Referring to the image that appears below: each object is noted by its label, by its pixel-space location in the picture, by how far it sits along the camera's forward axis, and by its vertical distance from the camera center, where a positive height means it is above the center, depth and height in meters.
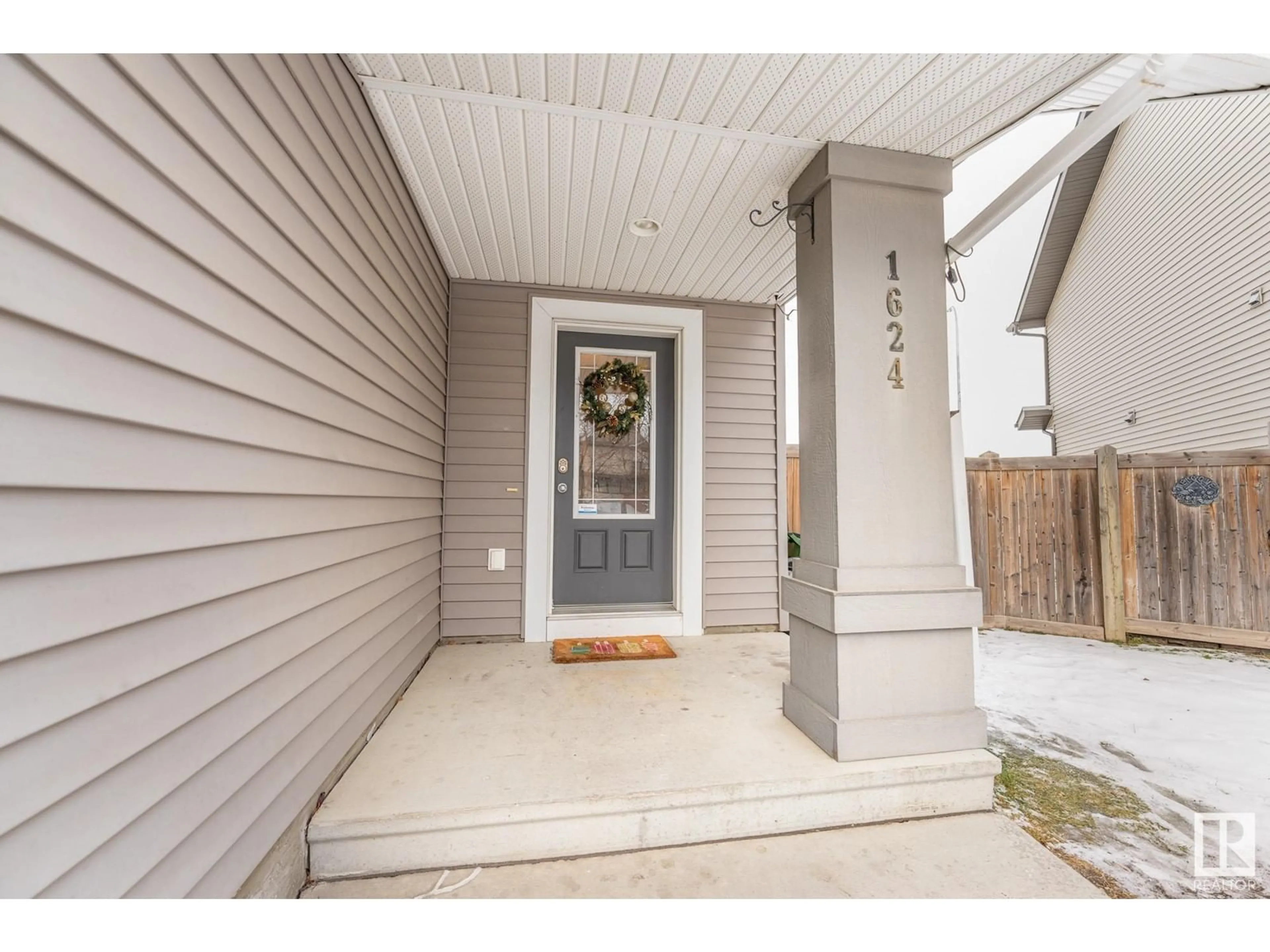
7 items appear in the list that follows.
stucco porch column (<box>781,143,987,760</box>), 1.84 +0.07
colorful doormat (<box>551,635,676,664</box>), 2.90 -0.89
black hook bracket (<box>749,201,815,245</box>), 2.10 +1.23
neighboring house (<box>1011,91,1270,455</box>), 4.59 +2.48
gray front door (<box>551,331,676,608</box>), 3.47 +0.05
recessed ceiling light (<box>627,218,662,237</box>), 2.60 +1.41
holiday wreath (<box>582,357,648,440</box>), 3.53 +0.70
